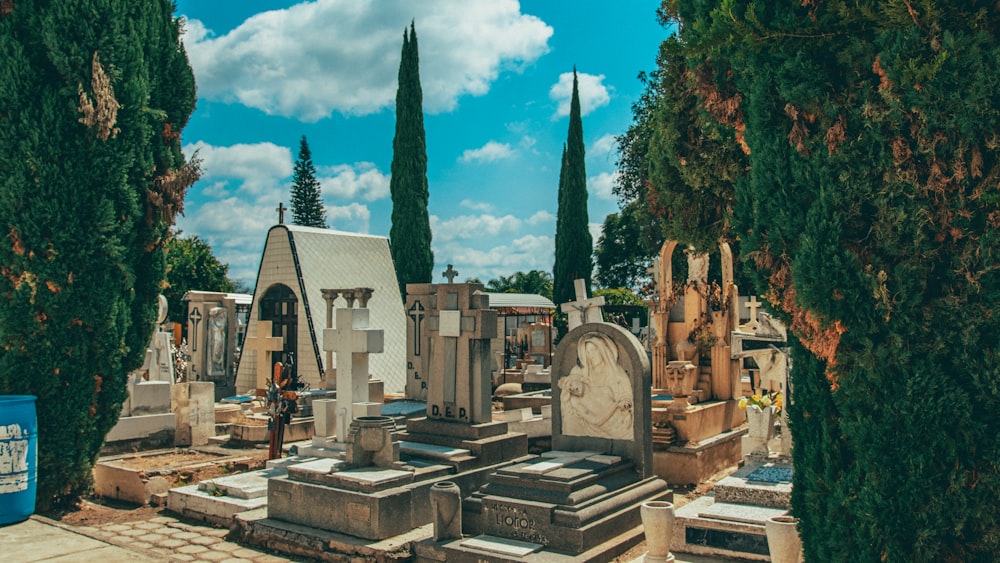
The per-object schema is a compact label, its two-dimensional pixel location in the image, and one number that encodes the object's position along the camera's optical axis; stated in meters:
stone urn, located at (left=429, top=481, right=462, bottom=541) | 6.19
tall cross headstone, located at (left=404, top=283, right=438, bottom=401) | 12.80
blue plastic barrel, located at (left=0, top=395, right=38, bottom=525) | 7.02
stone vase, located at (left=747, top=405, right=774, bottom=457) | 8.01
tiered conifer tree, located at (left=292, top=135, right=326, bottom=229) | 39.78
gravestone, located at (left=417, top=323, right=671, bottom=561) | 6.00
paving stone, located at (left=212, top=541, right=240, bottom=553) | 6.82
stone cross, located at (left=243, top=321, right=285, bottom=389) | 15.98
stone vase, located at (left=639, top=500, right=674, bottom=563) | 5.49
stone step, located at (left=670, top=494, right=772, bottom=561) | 5.82
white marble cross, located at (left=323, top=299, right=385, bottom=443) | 9.09
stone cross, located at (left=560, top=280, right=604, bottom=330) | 12.36
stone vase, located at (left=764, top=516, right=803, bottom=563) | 4.82
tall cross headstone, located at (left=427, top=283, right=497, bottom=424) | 8.51
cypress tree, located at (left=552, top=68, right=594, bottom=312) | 29.66
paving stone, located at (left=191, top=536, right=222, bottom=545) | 6.99
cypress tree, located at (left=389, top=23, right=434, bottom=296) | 25.47
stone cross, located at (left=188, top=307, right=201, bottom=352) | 17.12
